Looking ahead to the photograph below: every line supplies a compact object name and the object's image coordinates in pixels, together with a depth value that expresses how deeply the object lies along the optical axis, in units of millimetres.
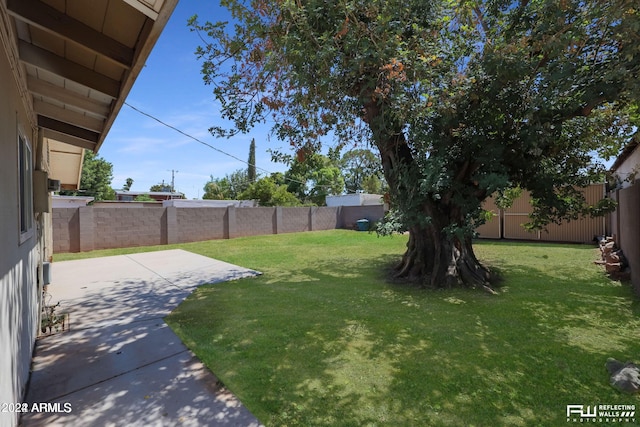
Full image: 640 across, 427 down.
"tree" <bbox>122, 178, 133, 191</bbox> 53481
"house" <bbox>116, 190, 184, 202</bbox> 40656
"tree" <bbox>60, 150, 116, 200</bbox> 28219
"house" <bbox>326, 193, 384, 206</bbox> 24431
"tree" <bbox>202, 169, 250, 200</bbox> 38875
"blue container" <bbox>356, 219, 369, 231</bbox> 19250
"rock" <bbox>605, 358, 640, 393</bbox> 2590
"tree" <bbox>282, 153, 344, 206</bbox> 33156
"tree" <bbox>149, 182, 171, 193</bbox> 58219
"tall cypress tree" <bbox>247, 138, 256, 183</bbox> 38781
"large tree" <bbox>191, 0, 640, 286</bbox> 4094
